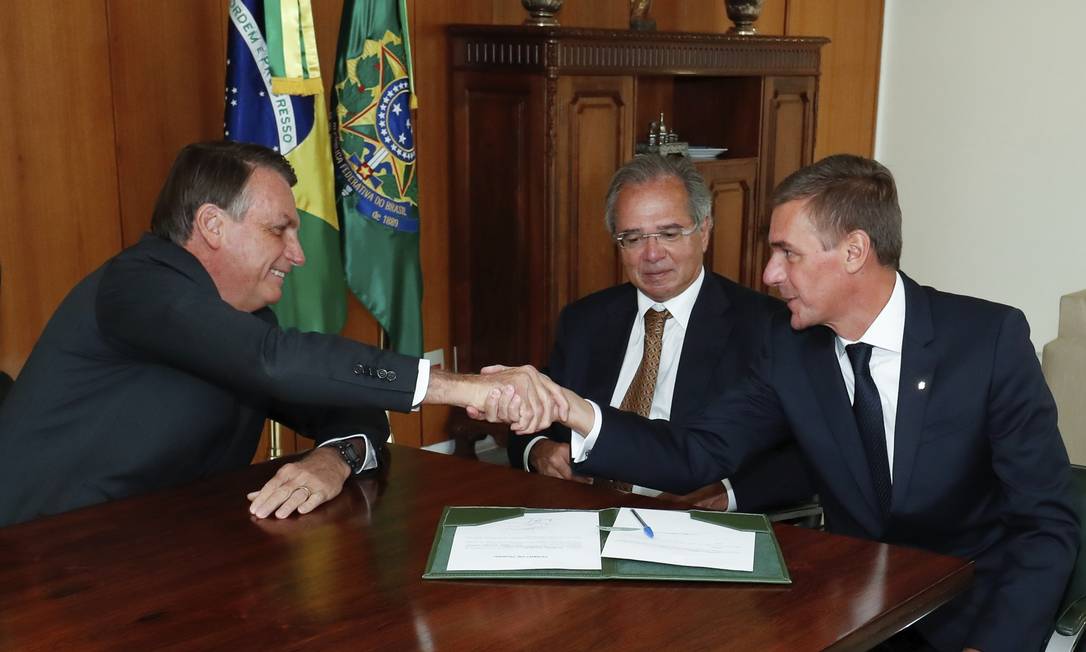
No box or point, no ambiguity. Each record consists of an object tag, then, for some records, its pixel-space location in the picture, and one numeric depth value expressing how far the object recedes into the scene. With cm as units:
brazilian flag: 379
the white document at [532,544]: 186
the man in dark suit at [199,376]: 220
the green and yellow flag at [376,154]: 420
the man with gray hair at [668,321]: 305
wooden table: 162
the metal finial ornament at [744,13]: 555
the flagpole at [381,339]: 498
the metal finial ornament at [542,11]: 474
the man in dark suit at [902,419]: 212
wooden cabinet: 469
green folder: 181
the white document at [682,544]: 188
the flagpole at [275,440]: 401
